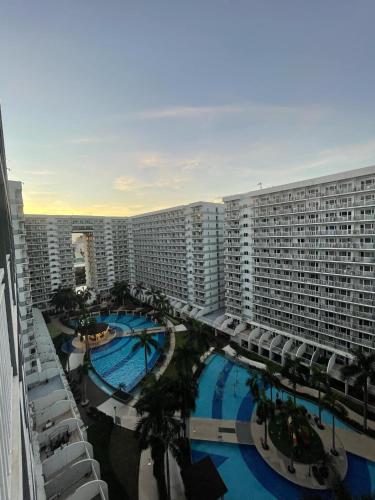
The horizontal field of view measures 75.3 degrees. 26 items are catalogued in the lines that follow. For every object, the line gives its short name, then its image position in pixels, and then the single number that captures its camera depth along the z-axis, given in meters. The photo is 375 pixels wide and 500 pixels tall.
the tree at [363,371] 28.08
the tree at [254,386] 26.99
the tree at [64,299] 68.12
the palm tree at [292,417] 23.38
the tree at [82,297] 67.76
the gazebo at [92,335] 50.80
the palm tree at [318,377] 28.48
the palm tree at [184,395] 24.22
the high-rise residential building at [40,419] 5.41
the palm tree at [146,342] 37.66
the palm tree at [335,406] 26.00
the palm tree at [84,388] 34.32
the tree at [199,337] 36.85
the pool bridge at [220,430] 27.91
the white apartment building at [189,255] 61.97
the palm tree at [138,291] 79.98
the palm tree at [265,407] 24.77
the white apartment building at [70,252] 75.44
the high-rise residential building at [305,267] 35.00
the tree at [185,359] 30.73
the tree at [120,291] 75.88
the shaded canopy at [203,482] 19.91
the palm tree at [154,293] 60.59
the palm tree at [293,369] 31.28
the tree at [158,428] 20.34
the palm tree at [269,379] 28.11
